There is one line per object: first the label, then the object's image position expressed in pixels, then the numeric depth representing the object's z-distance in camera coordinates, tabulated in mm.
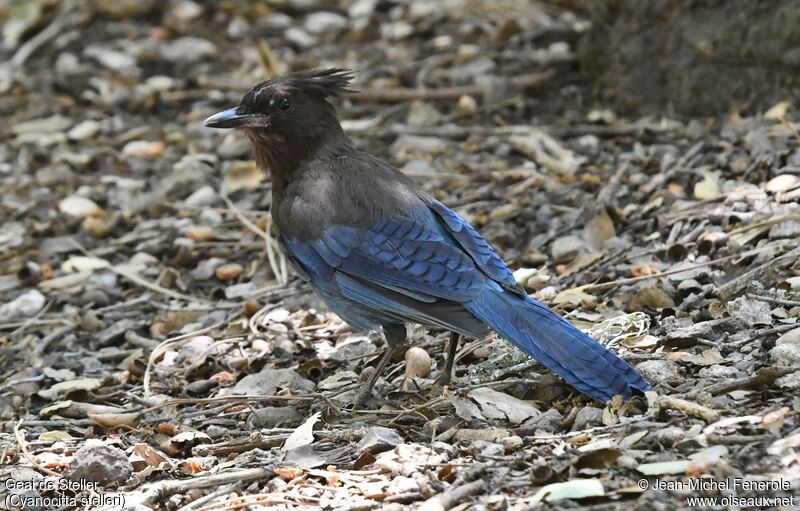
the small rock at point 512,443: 6980
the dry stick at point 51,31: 16906
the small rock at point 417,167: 12799
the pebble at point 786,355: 7293
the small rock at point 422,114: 14164
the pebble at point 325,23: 17219
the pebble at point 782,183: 10109
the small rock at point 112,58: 16500
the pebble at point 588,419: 7180
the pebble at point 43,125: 15219
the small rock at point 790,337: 7531
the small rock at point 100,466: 7359
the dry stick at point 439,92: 14297
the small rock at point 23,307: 11289
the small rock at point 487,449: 6965
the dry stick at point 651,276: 9094
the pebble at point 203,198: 13148
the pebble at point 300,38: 16889
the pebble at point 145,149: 14378
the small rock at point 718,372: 7396
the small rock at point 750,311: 8055
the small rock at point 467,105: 14227
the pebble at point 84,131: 15008
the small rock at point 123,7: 17328
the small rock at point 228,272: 11633
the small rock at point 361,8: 17442
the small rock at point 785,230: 9227
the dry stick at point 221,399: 8531
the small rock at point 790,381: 6918
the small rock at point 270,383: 8922
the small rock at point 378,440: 7312
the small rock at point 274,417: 8281
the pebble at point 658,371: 7570
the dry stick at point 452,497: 6289
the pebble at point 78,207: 13227
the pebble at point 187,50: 16547
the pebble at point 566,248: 10516
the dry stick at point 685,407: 6781
